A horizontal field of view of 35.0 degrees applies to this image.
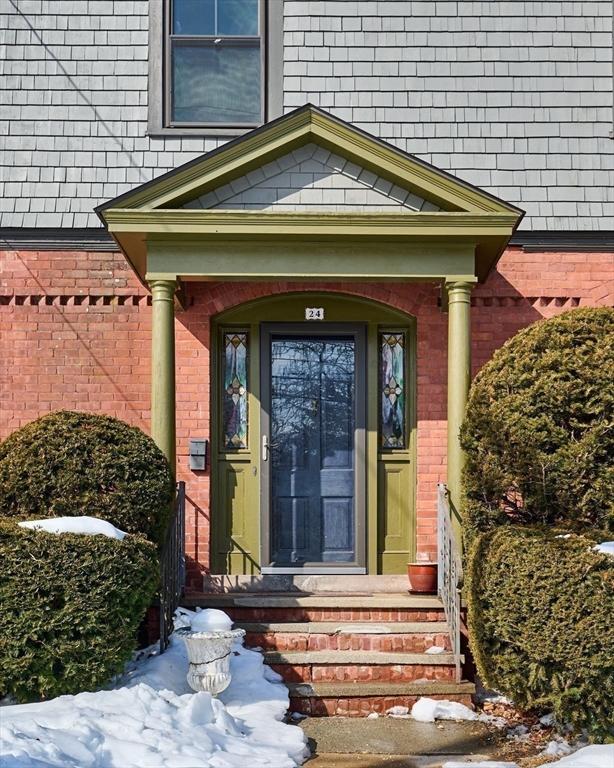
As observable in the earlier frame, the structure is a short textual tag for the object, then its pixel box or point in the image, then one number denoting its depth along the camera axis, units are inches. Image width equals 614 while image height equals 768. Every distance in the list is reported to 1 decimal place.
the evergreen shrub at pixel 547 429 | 263.6
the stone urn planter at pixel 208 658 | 253.1
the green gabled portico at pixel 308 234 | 296.2
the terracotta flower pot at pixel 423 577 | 314.5
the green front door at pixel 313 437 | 348.2
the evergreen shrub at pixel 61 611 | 232.4
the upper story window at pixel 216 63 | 358.9
